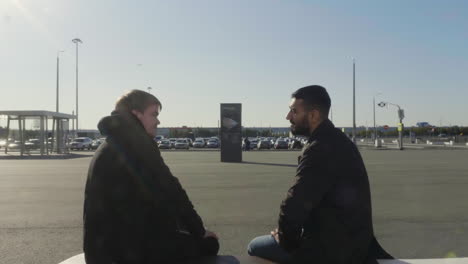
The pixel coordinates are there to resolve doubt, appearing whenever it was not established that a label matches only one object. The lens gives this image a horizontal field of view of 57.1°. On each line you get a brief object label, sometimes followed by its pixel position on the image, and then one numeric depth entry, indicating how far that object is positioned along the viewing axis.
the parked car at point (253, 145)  54.89
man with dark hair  2.69
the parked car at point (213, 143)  59.24
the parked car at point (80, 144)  51.69
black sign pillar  25.70
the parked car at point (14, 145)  43.72
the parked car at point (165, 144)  56.83
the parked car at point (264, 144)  53.10
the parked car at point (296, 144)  51.63
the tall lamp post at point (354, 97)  54.91
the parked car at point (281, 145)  52.02
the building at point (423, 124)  150.57
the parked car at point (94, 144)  54.77
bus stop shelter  32.72
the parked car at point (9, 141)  38.18
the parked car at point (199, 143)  62.50
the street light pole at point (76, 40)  57.85
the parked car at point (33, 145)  39.12
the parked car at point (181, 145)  54.61
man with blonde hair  2.71
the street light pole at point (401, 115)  48.96
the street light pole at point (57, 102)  55.09
